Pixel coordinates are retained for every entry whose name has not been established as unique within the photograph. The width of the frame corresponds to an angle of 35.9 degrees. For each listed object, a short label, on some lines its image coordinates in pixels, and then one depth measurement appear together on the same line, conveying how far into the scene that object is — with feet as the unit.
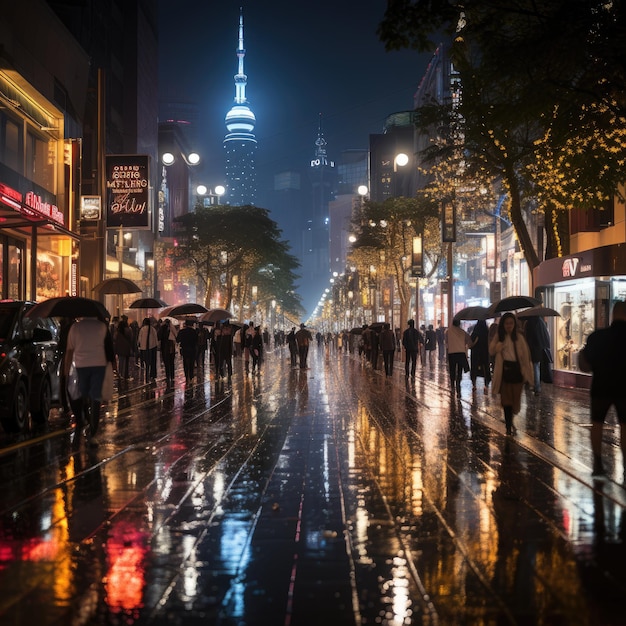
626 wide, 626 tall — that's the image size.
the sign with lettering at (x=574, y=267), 80.89
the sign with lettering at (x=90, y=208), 132.05
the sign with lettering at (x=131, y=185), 137.90
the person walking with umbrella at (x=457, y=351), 78.89
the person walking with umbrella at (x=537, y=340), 79.97
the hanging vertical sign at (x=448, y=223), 128.16
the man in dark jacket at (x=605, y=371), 34.73
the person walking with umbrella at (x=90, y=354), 44.91
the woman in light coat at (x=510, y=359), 47.88
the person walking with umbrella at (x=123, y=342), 98.53
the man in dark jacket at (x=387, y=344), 112.47
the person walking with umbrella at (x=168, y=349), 99.76
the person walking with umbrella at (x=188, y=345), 99.60
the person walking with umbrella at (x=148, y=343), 98.99
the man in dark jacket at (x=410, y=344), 100.99
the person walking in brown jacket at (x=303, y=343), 137.49
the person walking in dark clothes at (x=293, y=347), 146.92
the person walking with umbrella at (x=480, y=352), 81.92
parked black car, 47.39
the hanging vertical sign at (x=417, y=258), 168.55
